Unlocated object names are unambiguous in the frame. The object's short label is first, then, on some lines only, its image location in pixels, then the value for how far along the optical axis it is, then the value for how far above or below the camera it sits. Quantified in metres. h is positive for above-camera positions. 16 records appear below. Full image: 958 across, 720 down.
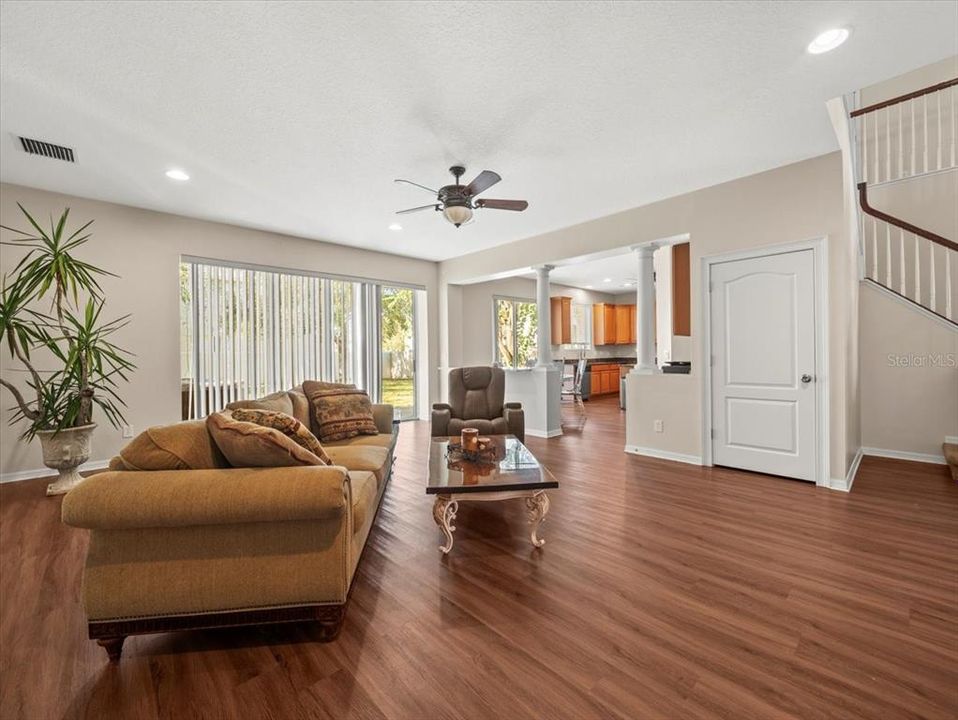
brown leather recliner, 4.49 -0.46
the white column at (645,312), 4.93 +0.55
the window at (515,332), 8.70 +0.60
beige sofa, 1.58 -0.69
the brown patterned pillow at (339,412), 3.60 -0.43
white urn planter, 3.70 -0.76
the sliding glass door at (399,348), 7.27 +0.23
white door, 3.73 -0.06
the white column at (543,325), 6.23 +0.51
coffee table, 2.37 -0.68
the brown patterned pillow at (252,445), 1.73 -0.33
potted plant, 3.52 +0.10
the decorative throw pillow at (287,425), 2.04 -0.30
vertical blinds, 5.11 +0.41
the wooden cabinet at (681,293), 4.64 +0.71
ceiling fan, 3.27 +1.27
